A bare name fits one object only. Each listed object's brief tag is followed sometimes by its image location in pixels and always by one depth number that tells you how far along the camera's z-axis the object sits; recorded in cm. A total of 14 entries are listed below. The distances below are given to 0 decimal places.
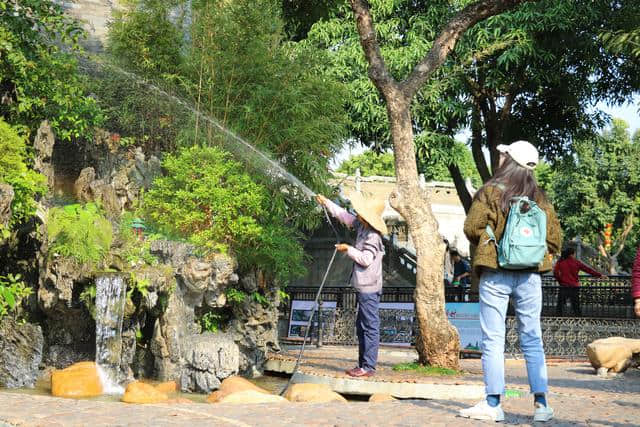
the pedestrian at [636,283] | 745
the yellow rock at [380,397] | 1068
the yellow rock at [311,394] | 1000
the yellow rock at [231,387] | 1095
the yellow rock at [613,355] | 1360
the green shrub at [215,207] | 1509
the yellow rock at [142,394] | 1082
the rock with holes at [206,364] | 1409
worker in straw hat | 1141
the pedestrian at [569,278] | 1988
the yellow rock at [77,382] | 1208
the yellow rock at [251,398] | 920
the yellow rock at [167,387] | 1315
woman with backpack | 707
